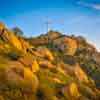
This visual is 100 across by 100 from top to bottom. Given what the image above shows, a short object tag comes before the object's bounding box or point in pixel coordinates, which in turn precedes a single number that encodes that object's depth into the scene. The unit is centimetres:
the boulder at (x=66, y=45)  18806
